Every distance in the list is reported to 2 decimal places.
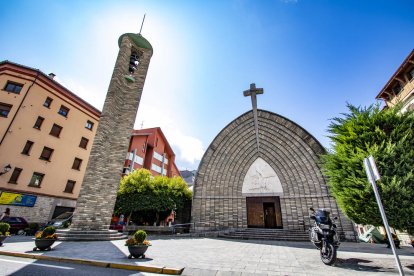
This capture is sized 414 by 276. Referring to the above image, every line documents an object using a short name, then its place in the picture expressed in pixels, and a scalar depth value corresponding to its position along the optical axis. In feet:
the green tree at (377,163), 17.11
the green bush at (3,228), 24.48
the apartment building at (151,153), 102.06
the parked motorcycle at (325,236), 17.51
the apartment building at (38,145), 52.75
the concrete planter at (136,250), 18.69
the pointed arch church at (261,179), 48.42
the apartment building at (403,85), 48.75
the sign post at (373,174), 11.90
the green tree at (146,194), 46.88
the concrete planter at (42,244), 21.84
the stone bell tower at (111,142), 34.01
